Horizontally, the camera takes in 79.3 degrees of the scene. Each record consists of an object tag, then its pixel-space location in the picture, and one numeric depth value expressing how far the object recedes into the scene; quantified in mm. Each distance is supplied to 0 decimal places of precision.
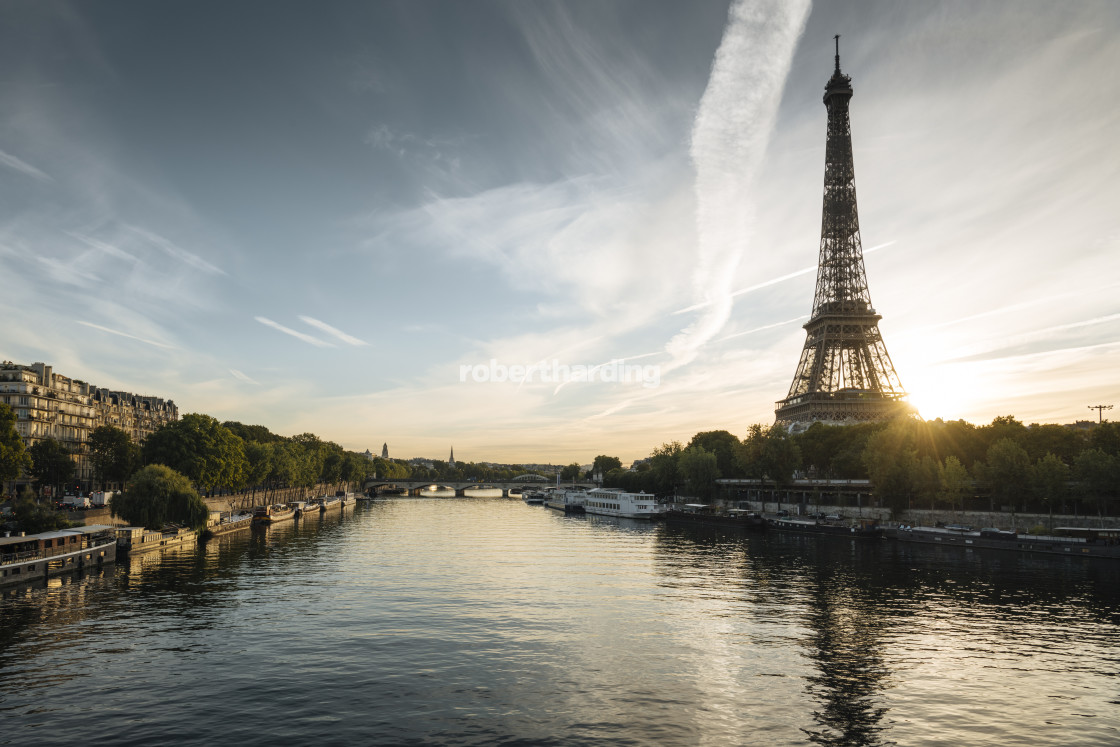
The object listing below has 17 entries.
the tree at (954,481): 89562
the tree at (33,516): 59594
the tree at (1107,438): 83625
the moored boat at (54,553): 49531
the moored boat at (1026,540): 67062
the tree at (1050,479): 79125
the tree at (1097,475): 75062
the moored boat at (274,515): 108750
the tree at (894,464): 97562
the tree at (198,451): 96062
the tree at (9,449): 72875
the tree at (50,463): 102375
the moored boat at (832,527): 90188
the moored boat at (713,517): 109750
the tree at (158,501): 72250
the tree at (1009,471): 82875
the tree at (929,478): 94062
